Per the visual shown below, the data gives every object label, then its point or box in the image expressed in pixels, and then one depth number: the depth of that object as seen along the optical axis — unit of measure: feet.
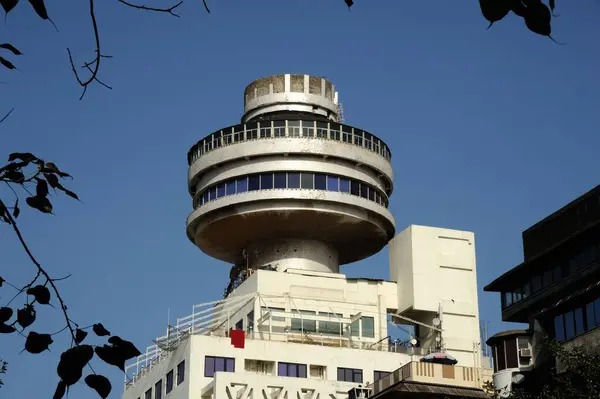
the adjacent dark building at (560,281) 184.65
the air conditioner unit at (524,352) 203.80
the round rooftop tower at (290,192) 307.99
